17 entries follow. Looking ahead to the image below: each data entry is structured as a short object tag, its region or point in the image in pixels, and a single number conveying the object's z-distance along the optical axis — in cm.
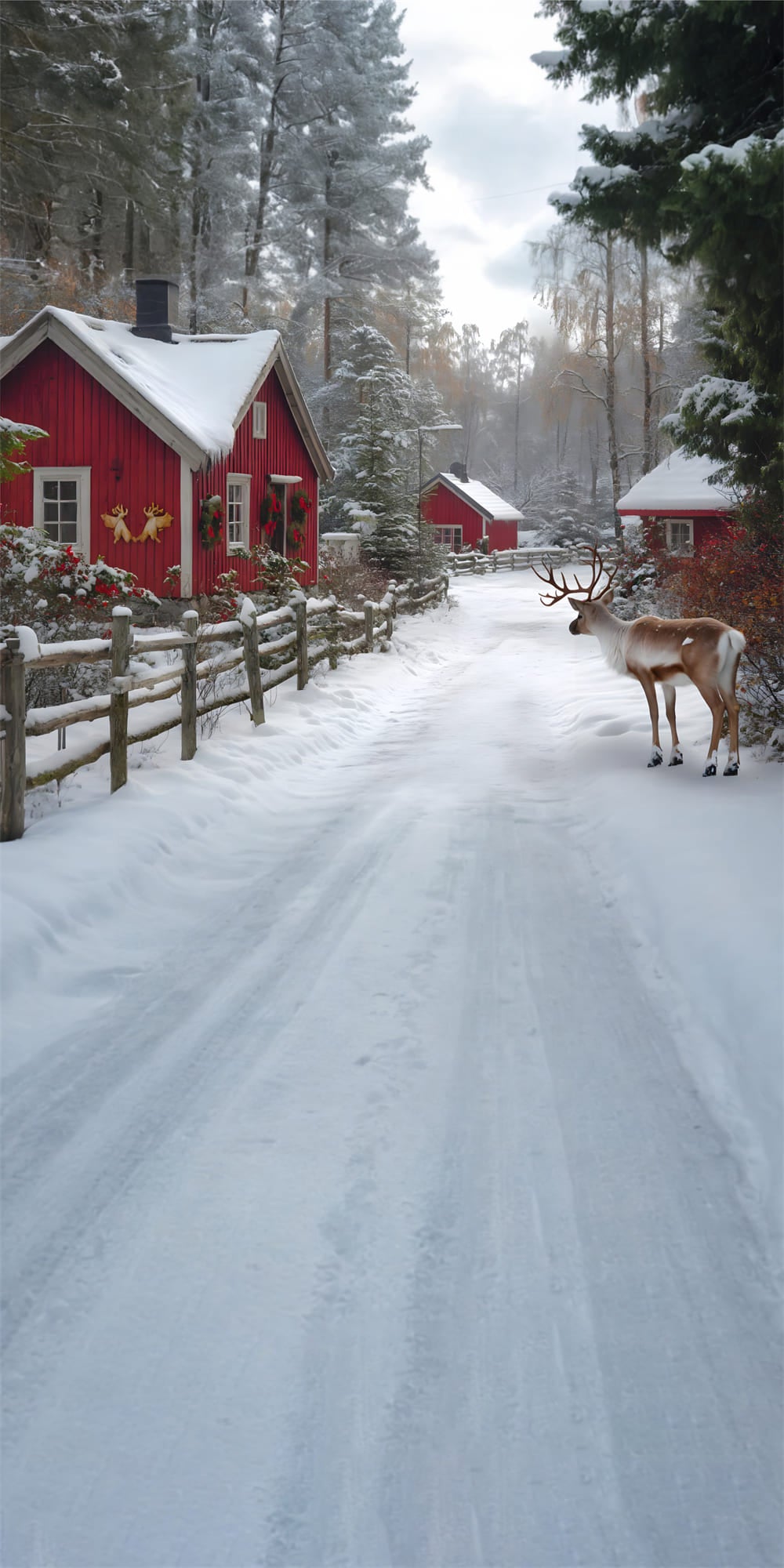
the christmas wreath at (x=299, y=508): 2348
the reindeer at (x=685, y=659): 849
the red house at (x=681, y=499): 2336
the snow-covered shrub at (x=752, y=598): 909
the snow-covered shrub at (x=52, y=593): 1161
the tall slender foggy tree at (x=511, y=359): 9738
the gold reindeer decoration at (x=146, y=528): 1864
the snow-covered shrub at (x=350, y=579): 2169
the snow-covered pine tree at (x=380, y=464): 2942
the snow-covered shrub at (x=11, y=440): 796
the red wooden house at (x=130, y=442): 1802
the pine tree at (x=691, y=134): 804
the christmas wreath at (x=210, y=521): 1886
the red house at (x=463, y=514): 5550
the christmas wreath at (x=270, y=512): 2195
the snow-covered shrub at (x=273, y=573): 1727
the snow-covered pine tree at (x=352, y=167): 3528
